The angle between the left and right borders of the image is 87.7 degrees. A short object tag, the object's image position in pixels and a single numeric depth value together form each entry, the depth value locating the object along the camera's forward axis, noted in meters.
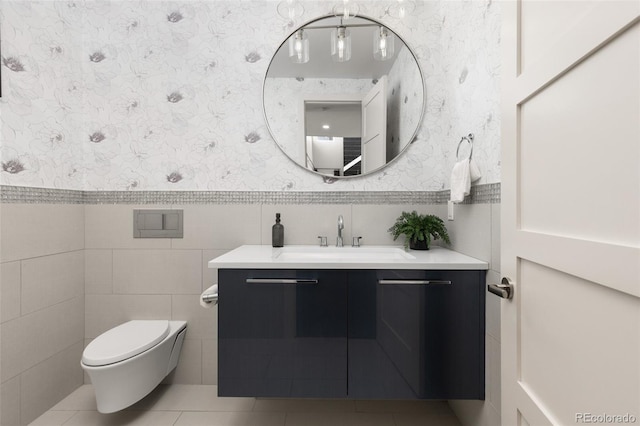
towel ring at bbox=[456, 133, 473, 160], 1.61
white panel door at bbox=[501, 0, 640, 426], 0.55
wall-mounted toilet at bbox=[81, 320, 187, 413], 1.50
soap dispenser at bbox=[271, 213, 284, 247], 1.94
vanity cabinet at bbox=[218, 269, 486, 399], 1.41
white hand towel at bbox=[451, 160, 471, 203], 1.54
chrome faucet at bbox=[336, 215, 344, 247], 1.96
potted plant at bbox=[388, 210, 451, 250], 1.81
